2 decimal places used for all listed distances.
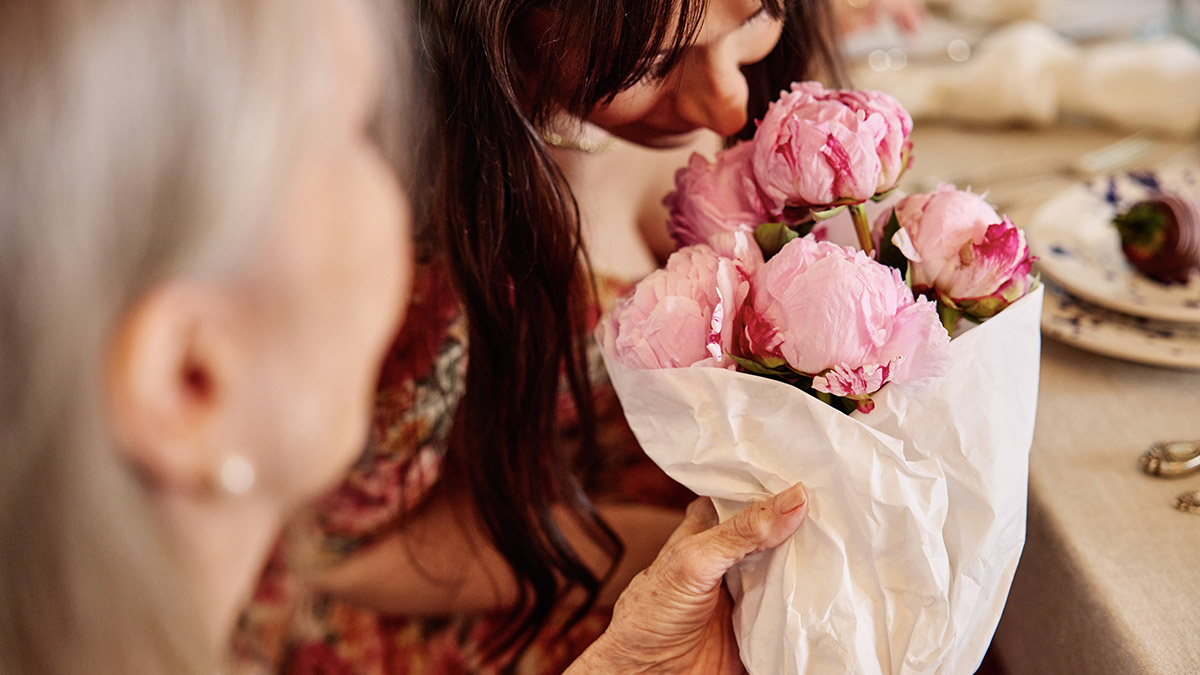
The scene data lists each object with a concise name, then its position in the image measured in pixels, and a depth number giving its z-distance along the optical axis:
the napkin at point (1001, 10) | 1.33
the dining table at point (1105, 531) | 0.53
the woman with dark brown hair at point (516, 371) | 0.62
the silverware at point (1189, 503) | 0.59
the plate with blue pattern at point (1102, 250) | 0.75
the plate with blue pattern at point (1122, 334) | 0.69
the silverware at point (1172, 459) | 0.61
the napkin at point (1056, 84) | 1.03
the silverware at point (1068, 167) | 1.01
